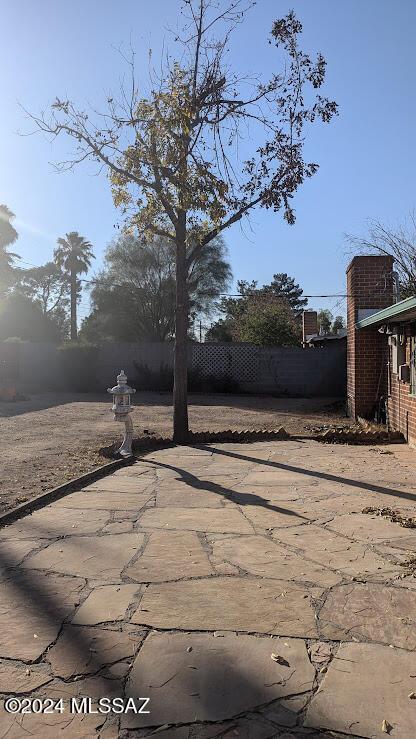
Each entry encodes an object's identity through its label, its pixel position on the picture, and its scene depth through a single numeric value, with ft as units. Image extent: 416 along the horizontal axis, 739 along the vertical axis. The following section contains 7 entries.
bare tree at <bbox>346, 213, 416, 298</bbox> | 56.39
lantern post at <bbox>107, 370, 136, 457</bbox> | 24.38
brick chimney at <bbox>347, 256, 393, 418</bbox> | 35.14
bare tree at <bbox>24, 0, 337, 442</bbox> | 25.88
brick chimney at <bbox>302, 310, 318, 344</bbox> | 93.50
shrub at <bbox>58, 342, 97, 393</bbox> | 73.92
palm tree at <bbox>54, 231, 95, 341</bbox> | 137.28
